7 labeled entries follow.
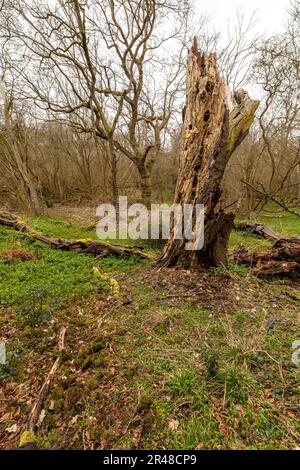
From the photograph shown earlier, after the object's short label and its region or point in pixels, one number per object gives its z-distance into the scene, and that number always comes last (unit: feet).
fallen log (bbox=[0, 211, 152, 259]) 18.67
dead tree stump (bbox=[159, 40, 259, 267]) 13.03
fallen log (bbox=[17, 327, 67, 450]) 5.71
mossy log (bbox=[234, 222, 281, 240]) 25.01
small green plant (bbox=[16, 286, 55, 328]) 10.30
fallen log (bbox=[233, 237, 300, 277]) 14.07
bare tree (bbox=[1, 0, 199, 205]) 25.80
